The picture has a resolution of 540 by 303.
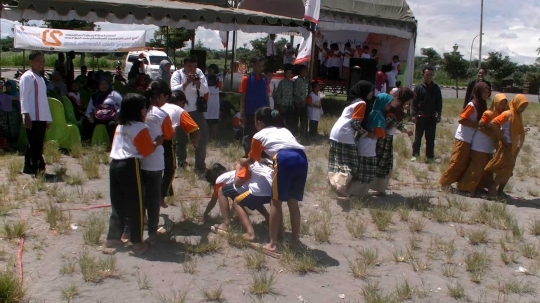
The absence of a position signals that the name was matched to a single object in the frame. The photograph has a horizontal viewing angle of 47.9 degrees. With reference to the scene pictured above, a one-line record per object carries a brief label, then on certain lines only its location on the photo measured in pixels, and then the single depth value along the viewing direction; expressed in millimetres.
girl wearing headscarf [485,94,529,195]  8117
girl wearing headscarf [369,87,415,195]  7773
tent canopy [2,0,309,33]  10469
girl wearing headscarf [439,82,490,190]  8492
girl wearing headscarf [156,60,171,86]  11200
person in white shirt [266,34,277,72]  20834
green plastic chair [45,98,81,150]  10250
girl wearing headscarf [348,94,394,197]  7742
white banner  18672
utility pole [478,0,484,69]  40094
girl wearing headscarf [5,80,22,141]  10547
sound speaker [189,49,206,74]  18359
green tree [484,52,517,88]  46688
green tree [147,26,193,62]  31459
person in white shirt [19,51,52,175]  7871
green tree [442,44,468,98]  38094
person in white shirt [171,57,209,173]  8984
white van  27203
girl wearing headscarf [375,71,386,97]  16609
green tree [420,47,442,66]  52212
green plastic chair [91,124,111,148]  10703
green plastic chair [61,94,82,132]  10743
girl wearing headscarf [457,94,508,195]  8258
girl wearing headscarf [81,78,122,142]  10703
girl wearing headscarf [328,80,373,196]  7535
